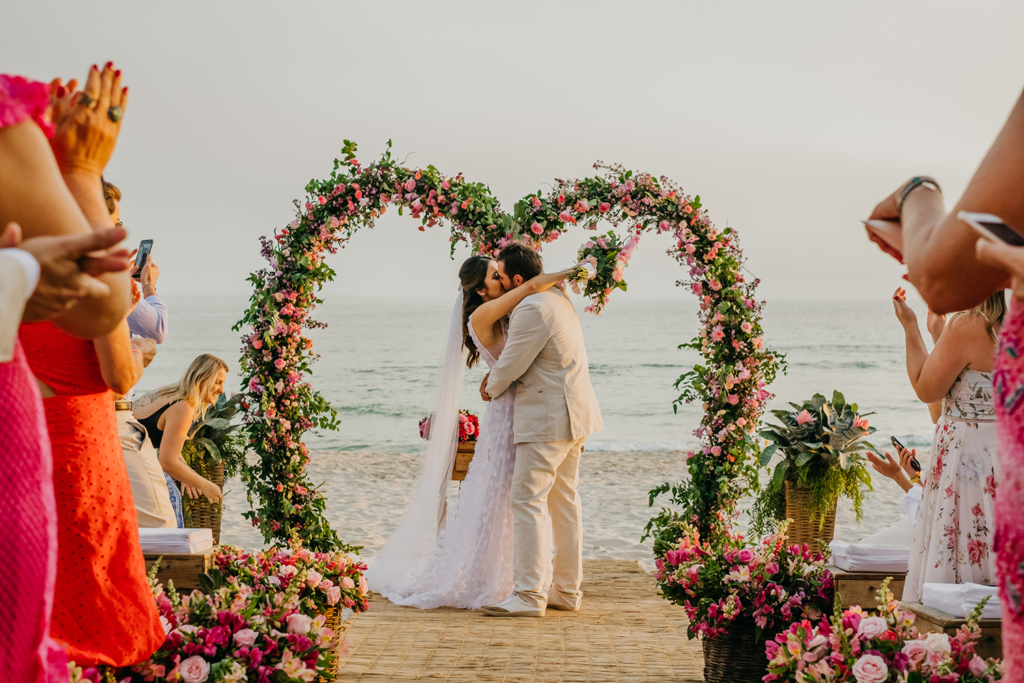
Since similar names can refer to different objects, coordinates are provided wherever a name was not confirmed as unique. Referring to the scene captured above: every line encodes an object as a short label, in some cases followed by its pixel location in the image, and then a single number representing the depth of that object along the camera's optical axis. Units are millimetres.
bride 5836
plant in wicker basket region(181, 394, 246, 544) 6891
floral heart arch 6133
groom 5547
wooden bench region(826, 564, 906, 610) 3600
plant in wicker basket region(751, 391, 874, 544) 6766
